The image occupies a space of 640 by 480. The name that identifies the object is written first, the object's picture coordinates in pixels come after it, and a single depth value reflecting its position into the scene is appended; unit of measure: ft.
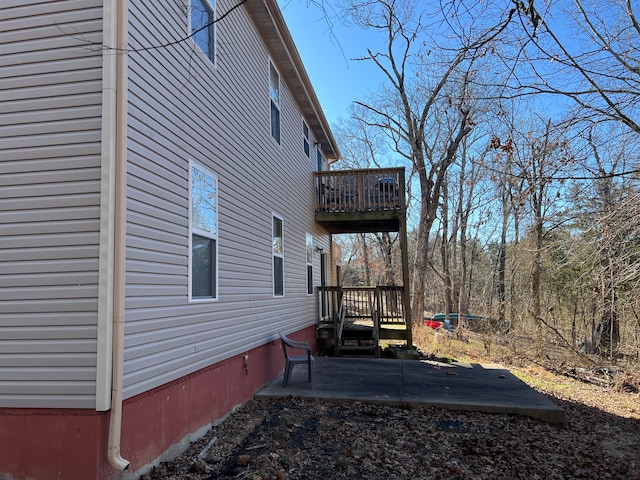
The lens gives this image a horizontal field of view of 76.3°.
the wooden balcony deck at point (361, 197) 33.53
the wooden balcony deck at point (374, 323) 31.53
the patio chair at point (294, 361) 20.48
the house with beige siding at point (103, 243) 9.71
